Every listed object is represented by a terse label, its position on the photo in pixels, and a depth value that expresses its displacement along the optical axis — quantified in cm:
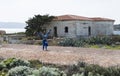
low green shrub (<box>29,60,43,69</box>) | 1378
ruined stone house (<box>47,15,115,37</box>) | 4378
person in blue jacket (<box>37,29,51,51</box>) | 2100
